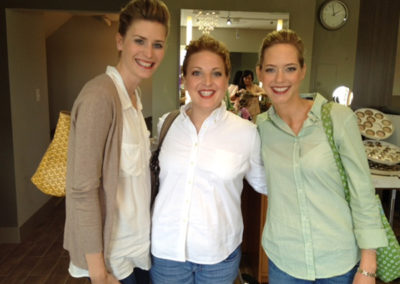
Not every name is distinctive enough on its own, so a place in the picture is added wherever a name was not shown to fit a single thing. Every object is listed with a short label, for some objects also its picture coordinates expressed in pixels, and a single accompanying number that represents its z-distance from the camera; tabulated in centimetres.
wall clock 383
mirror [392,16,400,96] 423
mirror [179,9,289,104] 356
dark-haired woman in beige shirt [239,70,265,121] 341
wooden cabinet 275
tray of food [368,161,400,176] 261
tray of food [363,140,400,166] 283
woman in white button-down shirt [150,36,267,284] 143
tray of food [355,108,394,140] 323
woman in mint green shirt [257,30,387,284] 130
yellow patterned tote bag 134
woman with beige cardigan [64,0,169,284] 117
